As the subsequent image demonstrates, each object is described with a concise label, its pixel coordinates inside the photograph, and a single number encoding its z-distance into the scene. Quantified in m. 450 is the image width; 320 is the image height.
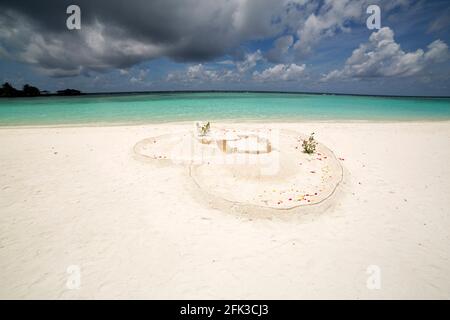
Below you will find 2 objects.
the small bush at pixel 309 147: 9.28
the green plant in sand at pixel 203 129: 10.91
